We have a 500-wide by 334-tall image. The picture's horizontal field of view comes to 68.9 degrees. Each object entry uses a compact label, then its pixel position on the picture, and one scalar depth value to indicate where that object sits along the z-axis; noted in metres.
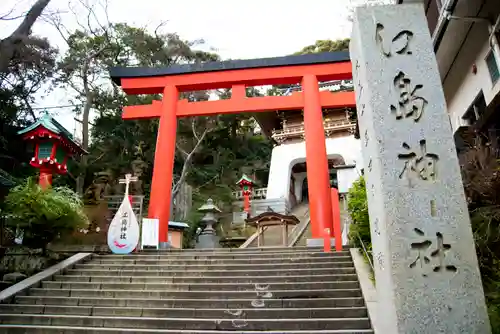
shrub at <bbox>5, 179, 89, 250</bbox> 7.21
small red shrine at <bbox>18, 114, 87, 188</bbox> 10.34
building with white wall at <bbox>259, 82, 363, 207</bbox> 19.73
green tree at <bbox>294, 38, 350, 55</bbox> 26.05
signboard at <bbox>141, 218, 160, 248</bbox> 9.55
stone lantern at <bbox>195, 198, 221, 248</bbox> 14.94
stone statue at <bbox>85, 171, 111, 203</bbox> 13.02
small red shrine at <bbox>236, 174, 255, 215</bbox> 19.38
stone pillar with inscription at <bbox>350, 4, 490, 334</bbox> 2.86
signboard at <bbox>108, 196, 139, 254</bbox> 8.81
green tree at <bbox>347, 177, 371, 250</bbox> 6.68
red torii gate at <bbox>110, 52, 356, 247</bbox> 10.46
